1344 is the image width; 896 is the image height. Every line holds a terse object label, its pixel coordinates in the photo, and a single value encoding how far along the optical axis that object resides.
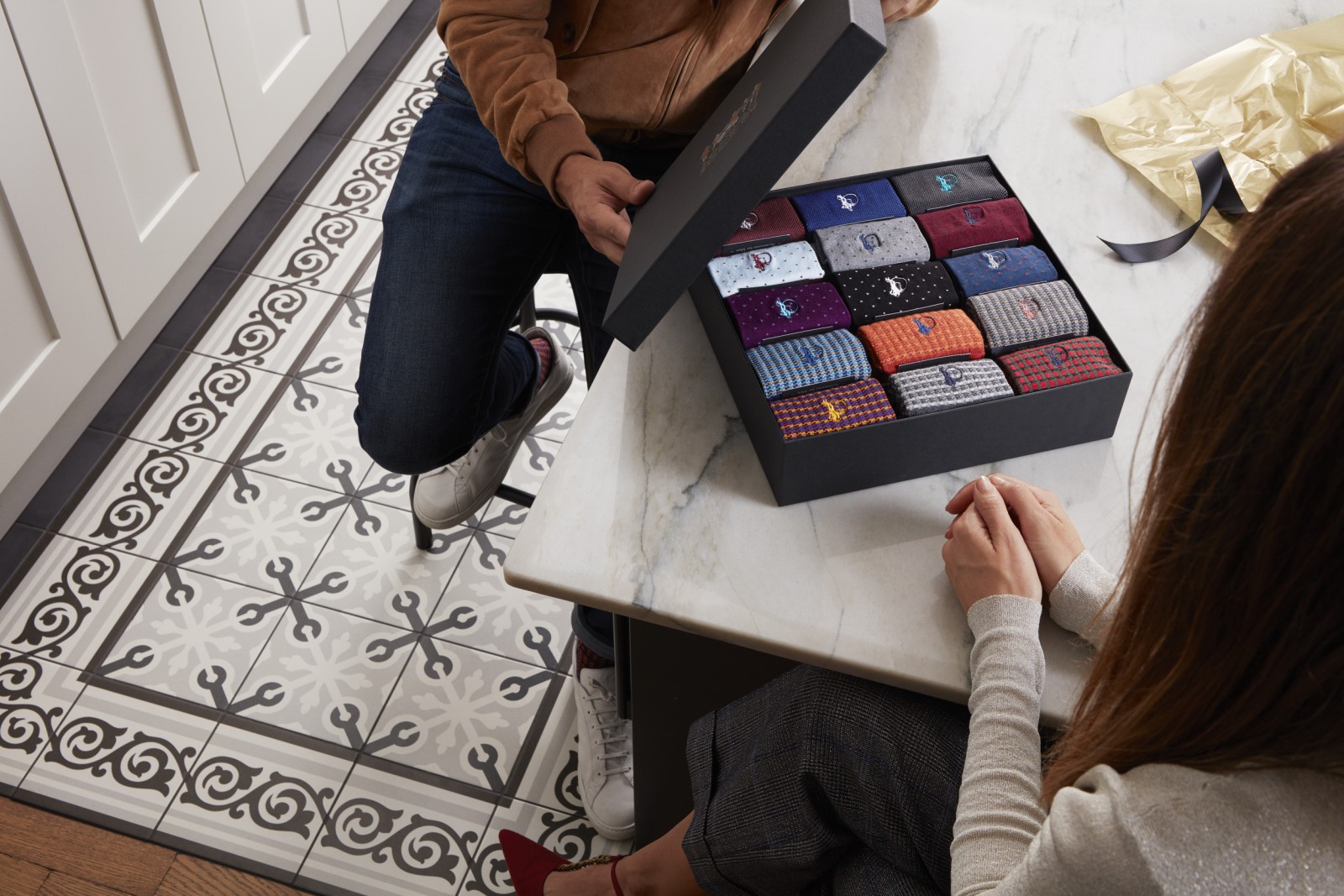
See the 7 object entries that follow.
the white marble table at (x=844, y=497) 0.84
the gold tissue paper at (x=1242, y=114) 1.15
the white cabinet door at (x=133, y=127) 1.61
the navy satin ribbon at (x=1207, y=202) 1.10
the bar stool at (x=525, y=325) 1.69
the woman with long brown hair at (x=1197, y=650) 0.56
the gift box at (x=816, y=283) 0.80
